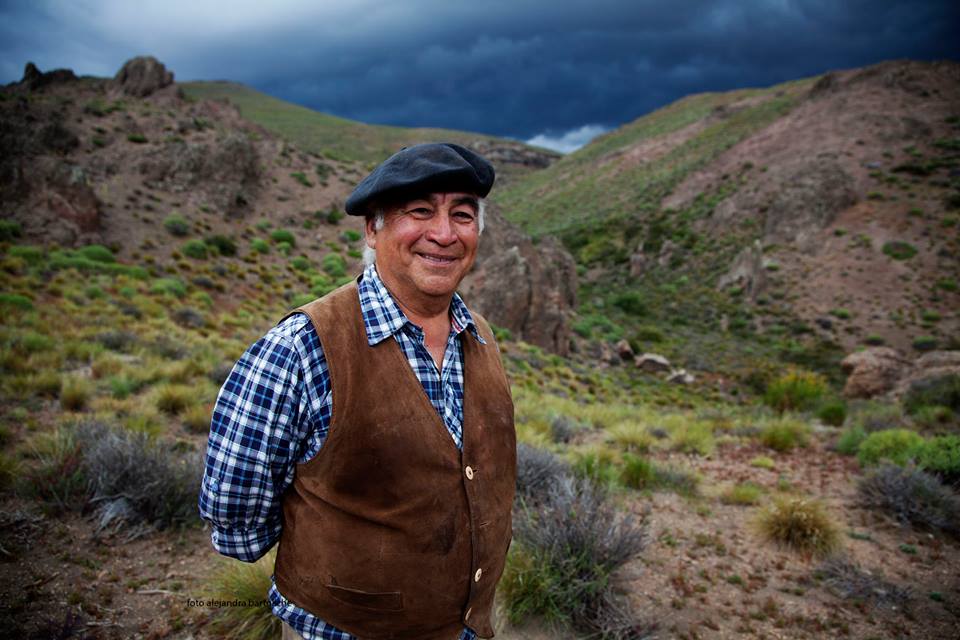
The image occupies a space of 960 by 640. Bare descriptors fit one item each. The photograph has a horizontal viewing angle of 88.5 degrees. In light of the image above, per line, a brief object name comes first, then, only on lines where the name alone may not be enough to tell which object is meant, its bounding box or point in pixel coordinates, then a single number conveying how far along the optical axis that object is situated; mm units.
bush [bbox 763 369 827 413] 14406
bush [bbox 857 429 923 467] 6957
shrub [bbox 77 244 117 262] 15286
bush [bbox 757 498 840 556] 4703
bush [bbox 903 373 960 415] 11312
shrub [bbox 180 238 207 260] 18281
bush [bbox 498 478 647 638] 3482
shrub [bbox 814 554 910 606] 4000
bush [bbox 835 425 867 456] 7988
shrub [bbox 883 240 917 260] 28344
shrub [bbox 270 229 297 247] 22891
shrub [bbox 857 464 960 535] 5152
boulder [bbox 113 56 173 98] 33938
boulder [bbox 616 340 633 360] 22984
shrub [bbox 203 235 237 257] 19656
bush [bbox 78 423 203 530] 4020
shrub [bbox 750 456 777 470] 7434
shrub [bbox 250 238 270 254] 20984
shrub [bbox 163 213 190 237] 19328
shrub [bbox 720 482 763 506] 5940
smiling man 1532
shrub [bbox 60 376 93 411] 6109
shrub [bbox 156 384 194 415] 6504
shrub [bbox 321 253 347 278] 21797
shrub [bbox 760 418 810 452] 8406
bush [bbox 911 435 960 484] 5873
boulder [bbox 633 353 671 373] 21516
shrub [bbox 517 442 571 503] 5169
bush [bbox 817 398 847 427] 10805
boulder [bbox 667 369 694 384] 20061
